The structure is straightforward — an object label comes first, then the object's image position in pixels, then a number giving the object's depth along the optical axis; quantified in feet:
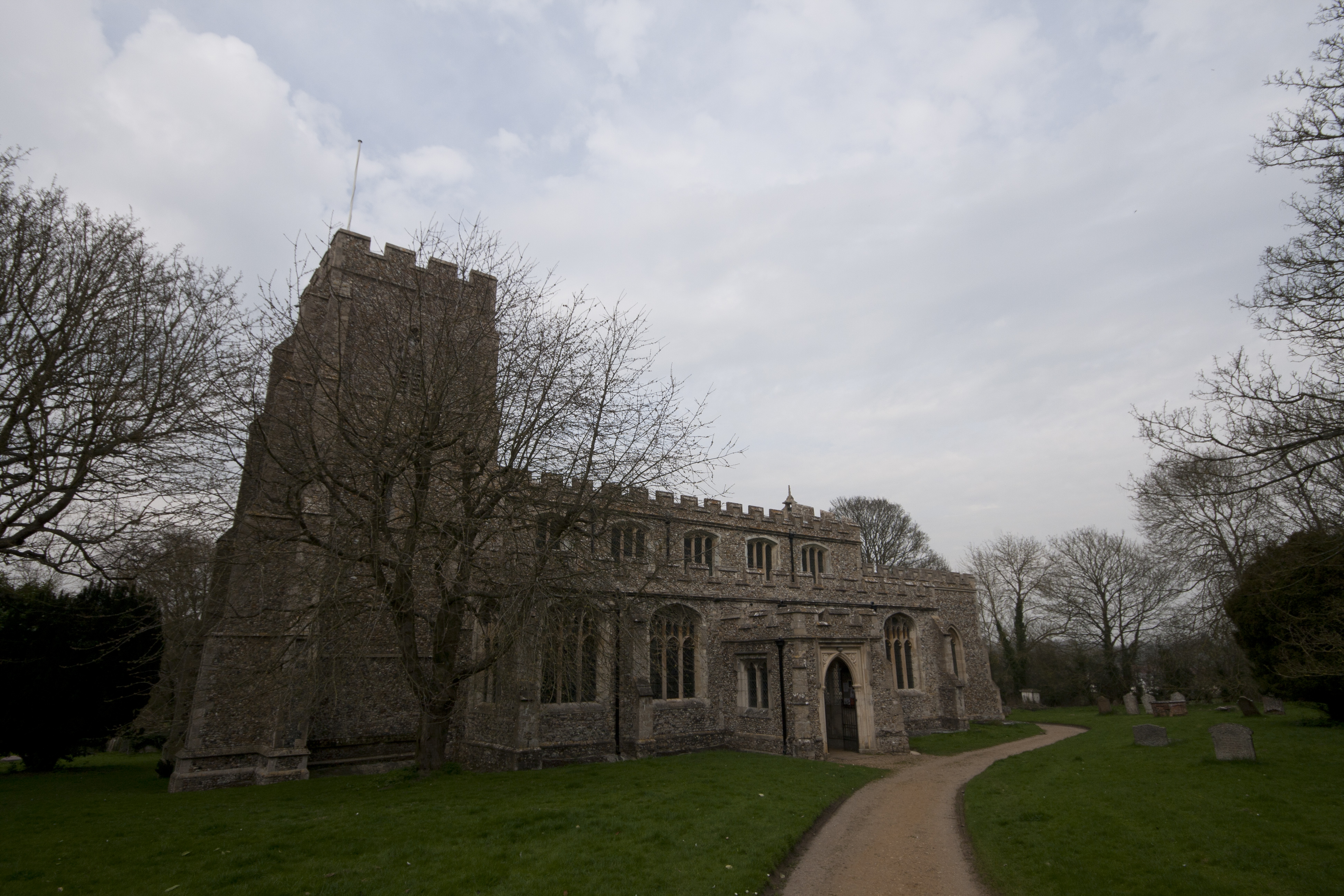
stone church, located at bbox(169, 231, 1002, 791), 40.01
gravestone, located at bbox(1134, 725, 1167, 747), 45.14
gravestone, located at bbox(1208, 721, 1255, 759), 35.40
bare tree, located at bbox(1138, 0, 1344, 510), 21.13
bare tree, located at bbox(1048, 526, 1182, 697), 103.14
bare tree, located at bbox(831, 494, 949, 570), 122.93
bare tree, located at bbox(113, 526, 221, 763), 31.83
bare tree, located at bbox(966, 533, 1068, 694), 113.80
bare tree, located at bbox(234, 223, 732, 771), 31.09
